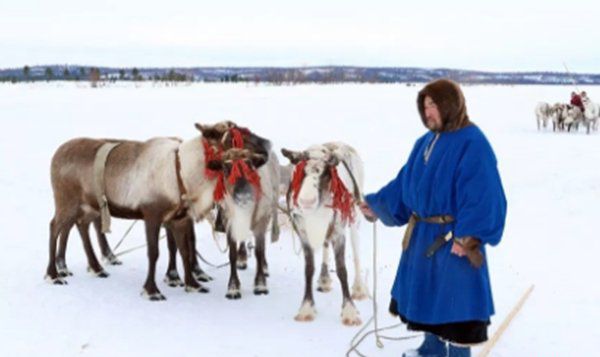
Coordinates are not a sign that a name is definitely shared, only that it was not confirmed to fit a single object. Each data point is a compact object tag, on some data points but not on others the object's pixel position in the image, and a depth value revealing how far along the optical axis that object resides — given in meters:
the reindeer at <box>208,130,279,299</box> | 5.59
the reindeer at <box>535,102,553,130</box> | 23.83
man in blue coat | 3.53
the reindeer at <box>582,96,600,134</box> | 23.24
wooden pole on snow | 4.52
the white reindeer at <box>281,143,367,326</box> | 5.03
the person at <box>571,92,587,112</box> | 23.56
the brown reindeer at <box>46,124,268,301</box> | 5.82
